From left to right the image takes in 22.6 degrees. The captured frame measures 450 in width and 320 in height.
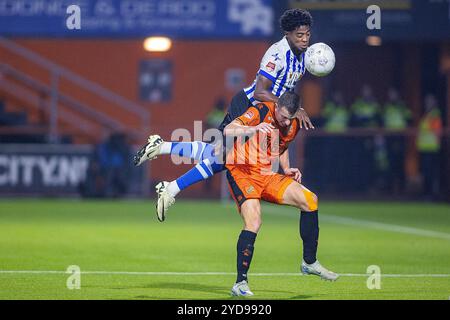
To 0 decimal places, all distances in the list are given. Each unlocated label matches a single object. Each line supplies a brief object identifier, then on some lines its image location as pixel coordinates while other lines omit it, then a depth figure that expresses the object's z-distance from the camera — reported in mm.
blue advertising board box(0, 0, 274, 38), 26969
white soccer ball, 11648
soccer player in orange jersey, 10148
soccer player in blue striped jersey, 11391
